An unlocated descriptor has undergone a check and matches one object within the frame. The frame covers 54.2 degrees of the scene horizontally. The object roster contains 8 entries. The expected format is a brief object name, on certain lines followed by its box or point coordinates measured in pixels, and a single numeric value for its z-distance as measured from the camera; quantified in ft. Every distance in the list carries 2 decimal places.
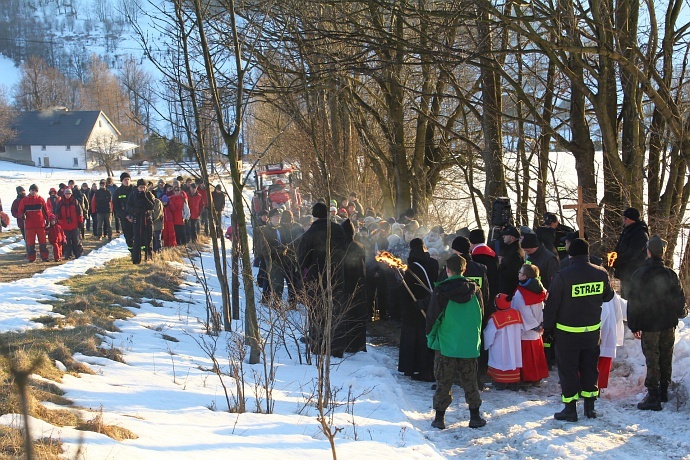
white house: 244.63
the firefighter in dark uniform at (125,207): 48.41
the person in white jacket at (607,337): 24.59
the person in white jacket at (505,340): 25.41
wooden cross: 33.60
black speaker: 33.58
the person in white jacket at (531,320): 25.27
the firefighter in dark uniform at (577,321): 22.27
